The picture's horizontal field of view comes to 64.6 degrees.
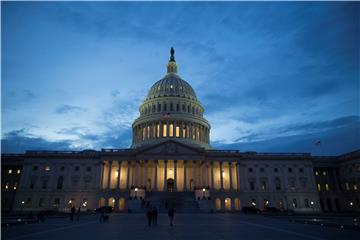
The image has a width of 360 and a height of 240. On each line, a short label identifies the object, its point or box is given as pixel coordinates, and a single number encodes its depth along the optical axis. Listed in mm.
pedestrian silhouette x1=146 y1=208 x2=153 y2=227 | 26569
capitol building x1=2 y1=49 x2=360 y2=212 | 76250
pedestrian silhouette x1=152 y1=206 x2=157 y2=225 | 28297
